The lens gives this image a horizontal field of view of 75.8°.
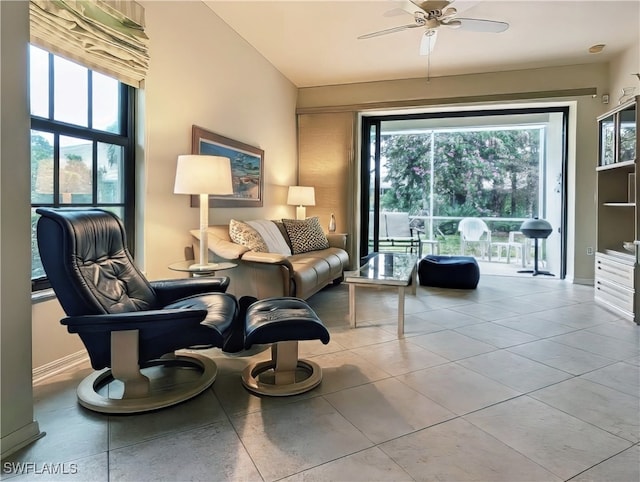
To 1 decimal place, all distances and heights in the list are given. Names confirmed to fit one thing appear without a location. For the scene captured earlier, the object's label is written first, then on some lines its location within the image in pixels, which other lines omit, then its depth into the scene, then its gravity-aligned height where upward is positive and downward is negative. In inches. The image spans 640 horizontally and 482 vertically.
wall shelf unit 146.7 +10.4
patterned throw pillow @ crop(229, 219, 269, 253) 144.4 -0.6
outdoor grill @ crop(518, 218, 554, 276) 237.8 +4.5
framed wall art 149.1 +31.2
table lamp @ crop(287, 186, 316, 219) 225.1 +20.9
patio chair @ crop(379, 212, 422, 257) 277.0 +2.1
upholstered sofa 133.3 -10.3
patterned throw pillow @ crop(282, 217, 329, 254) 190.4 +0.3
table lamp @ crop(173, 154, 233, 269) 120.3 +16.4
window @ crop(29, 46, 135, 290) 94.7 +24.3
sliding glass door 277.0 +39.2
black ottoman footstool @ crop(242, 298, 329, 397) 83.5 -21.6
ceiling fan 124.7 +69.8
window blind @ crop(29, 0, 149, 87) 89.0 +48.6
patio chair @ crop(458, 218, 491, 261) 294.2 +2.5
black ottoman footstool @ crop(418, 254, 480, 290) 201.9 -18.6
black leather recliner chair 75.9 -17.3
